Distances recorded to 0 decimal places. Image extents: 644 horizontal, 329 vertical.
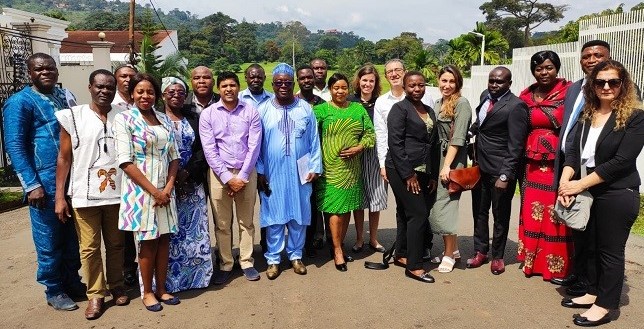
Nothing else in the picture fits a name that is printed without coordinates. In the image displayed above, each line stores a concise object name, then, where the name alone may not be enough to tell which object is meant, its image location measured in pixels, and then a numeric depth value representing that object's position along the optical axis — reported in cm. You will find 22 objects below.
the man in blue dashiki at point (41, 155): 371
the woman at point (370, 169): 518
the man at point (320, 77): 552
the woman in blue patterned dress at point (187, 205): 413
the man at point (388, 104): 498
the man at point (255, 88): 472
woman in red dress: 427
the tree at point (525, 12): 4831
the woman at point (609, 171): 342
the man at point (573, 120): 401
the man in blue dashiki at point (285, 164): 455
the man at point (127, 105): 423
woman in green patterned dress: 474
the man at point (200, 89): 449
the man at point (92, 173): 367
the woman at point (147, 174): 365
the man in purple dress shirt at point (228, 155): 430
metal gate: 1022
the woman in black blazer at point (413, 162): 435
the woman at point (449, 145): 454
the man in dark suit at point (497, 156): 434
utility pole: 1542
